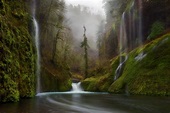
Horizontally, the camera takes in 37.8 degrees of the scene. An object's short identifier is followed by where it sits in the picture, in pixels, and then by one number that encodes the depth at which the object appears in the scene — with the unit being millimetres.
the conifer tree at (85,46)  48869
